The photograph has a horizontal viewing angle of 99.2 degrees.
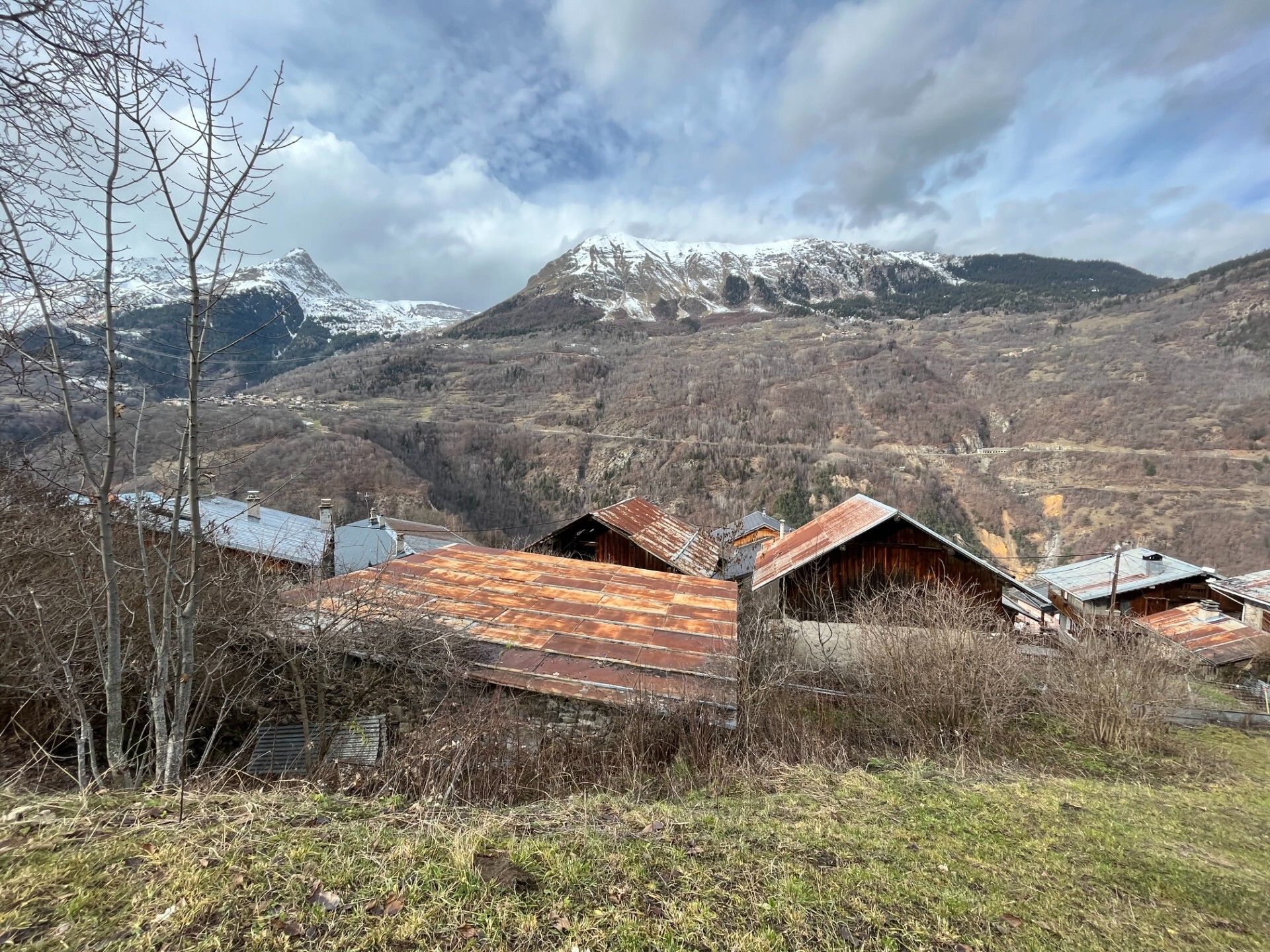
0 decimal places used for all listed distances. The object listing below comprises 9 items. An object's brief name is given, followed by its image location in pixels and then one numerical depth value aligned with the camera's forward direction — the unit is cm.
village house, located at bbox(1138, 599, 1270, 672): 2144
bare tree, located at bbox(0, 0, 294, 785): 288
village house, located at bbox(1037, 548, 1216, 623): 2927
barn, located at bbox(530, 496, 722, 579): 1822
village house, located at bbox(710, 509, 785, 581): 2307
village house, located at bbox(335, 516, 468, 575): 2377
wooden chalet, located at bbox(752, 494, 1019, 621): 1543
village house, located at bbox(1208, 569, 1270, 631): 2480
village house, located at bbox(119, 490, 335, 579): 1836
